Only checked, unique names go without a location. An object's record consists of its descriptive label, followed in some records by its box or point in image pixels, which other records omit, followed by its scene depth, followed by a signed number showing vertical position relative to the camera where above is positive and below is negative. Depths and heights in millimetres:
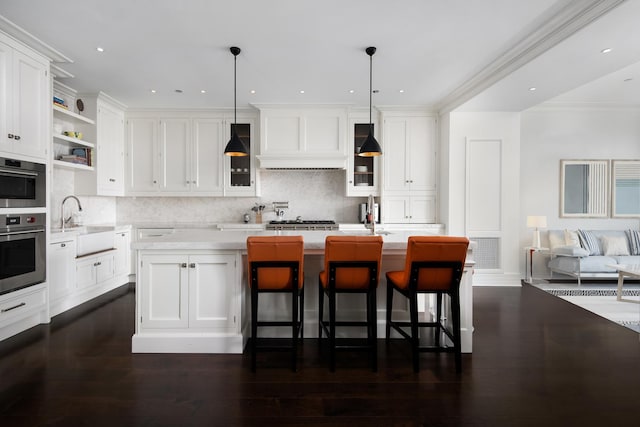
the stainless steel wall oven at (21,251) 2641 -386
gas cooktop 4725 -229
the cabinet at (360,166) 4805 +721
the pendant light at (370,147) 3098 +659
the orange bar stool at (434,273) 2137 -446
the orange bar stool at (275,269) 2143 -422
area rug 3459 -1188
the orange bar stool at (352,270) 2160 -429
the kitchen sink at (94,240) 3699 -394
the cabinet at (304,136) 4652 +1153
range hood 4633 +751
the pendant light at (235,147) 3186 +667
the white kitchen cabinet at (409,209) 4824 +33
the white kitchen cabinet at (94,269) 3674 -773
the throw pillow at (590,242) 4949 -493
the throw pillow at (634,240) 4941 -454
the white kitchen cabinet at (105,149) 4223 +896
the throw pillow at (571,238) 4945 -428
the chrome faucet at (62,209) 3930 +4
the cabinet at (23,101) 2672 +1026
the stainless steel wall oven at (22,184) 2658 +234
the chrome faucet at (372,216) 2848 -49
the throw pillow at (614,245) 4875 -537
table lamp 4820 -180
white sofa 4641 -622
